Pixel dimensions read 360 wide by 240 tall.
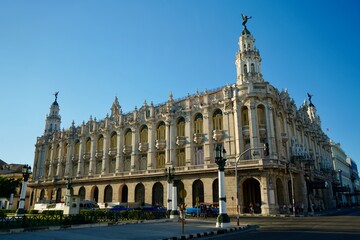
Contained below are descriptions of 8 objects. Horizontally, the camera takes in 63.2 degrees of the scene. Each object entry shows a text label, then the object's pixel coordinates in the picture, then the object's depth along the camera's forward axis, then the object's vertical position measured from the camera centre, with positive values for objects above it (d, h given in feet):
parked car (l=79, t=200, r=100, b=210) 139.83 -2.84
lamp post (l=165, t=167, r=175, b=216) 103.91 +2.30
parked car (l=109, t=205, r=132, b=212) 127.75 -3.91
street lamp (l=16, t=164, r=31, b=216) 114.98 +6.52
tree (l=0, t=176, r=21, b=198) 185.46 +8.15
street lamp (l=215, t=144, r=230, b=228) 71.67 +1.60
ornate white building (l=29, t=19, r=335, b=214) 131.03 +25.92
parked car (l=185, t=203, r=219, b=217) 117.50 -4.54
